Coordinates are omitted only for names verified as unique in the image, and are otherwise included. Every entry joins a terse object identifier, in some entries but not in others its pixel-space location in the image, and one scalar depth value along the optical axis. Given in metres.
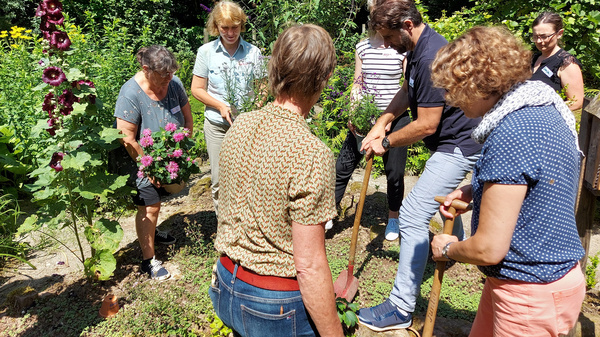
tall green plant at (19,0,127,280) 2.65
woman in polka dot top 1.45
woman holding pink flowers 3.14
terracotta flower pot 3.07
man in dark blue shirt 2.49
